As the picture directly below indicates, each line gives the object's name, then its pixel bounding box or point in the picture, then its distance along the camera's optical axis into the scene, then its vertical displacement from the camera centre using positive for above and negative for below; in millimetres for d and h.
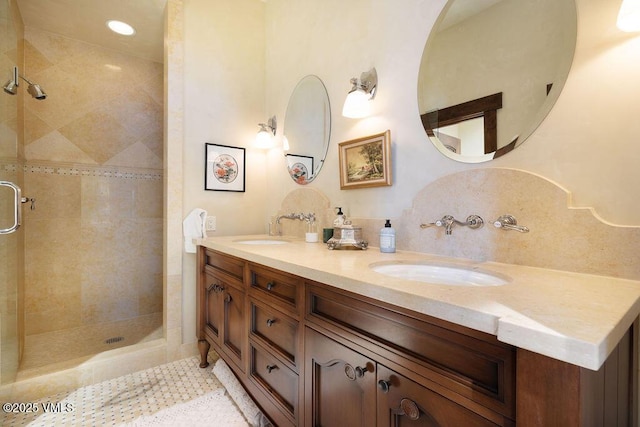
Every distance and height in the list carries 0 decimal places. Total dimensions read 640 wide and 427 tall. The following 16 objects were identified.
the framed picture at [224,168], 2176 +355
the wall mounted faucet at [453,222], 1104 -37
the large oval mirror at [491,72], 956 +528
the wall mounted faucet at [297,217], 1913 -26
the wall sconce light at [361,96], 1521 +617
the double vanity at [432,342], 474 -292
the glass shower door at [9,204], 1512 +53
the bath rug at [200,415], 1409 -1021
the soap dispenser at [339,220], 1482 -35
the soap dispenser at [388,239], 1322 -118
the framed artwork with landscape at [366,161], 1444 +277
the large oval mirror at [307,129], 1894 +586
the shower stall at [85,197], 2264 +145
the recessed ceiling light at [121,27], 2246 +1479
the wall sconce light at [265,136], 2311 +616
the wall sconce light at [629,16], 773 +531
